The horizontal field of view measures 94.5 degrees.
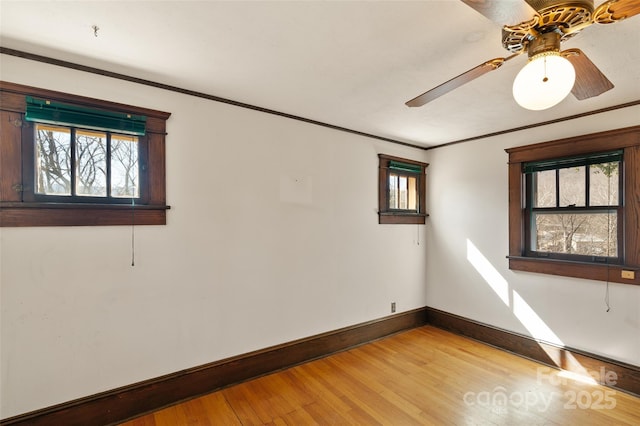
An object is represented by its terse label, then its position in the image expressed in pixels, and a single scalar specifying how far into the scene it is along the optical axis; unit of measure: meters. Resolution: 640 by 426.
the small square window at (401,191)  3.80
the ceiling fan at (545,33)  1.15
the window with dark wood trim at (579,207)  2.61
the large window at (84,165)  1.97
